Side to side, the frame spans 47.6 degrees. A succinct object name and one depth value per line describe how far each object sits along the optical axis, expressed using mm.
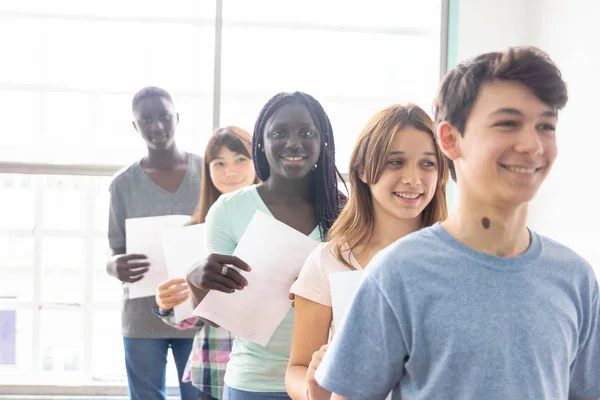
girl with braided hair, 1437
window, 3402
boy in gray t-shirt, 2512
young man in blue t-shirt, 811
